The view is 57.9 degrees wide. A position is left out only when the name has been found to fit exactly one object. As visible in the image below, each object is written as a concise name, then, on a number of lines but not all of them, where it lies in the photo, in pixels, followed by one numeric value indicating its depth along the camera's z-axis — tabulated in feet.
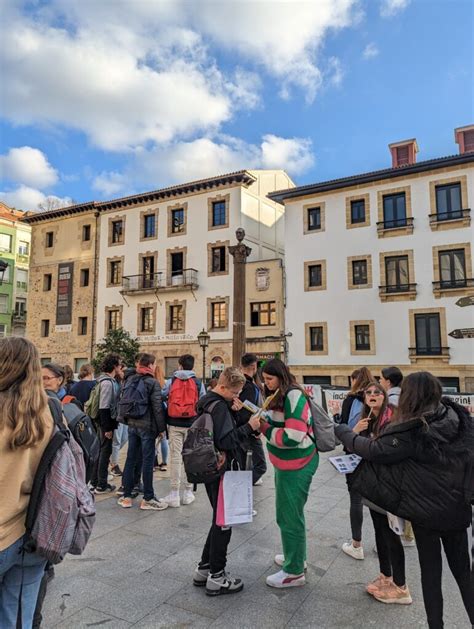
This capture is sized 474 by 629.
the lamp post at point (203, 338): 72.84
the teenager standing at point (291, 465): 11.34
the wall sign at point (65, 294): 106.73
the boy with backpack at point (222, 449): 11.09
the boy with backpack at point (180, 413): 18.99
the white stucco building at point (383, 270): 70.38
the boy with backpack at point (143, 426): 17.99
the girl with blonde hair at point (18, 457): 6.19
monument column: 50.16
